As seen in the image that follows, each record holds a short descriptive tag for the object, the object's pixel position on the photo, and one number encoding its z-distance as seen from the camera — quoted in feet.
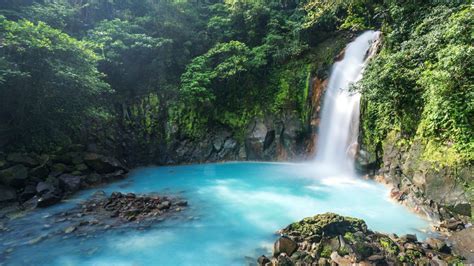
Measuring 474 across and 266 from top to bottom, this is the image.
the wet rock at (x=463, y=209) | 19.56
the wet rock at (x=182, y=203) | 30.14
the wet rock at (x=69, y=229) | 23.52
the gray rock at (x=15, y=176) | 31.24
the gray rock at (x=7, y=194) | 29.73
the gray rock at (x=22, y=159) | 33.54
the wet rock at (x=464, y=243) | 16.78
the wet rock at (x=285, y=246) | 18.17
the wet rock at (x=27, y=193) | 30.85
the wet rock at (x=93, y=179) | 38.13
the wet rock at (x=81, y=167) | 39.19
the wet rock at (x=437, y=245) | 17.74
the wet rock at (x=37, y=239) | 21.81
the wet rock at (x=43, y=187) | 31.14
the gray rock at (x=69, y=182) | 34.32
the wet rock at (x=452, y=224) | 20.34
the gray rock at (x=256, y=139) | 54.65
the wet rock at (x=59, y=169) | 36.43
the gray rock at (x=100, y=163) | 40.68
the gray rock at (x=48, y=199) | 29.30
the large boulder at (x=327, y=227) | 19.71
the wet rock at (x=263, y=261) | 17.57
